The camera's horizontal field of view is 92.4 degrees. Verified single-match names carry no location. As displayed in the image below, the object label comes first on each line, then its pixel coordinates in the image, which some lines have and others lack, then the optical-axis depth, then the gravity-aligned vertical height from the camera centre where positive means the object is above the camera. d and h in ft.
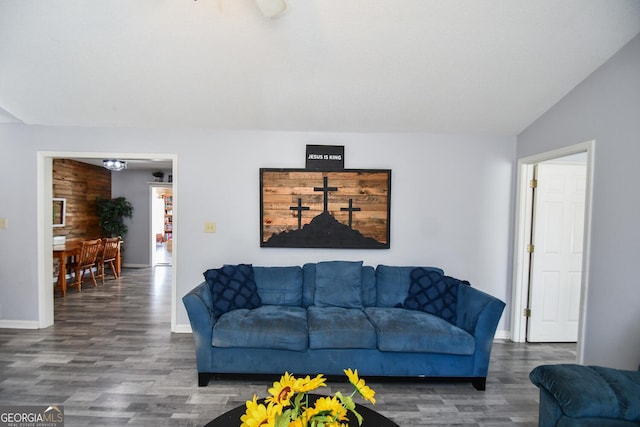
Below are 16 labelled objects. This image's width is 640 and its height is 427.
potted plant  21.95 -1.17
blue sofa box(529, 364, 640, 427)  5.02 -3.12
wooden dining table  15.87 -2.97
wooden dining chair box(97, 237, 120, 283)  19.20 -3.48
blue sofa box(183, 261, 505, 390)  8.28 -3.68
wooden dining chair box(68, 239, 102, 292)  17.03 -3.39
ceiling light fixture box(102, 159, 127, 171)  17.15 +2.06
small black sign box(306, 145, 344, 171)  11.57 +1.81
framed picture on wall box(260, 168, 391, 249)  11.62 -0.14
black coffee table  4.71 -3.39
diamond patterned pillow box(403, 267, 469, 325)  9.54 -2.79
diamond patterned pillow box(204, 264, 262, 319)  9.43 -2.73
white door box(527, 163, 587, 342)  11.47 -1.63
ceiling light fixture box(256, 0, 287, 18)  6.02 +3.95
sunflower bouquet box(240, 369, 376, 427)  3.12 -2.20
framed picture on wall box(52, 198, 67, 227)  18.28 -0.76
